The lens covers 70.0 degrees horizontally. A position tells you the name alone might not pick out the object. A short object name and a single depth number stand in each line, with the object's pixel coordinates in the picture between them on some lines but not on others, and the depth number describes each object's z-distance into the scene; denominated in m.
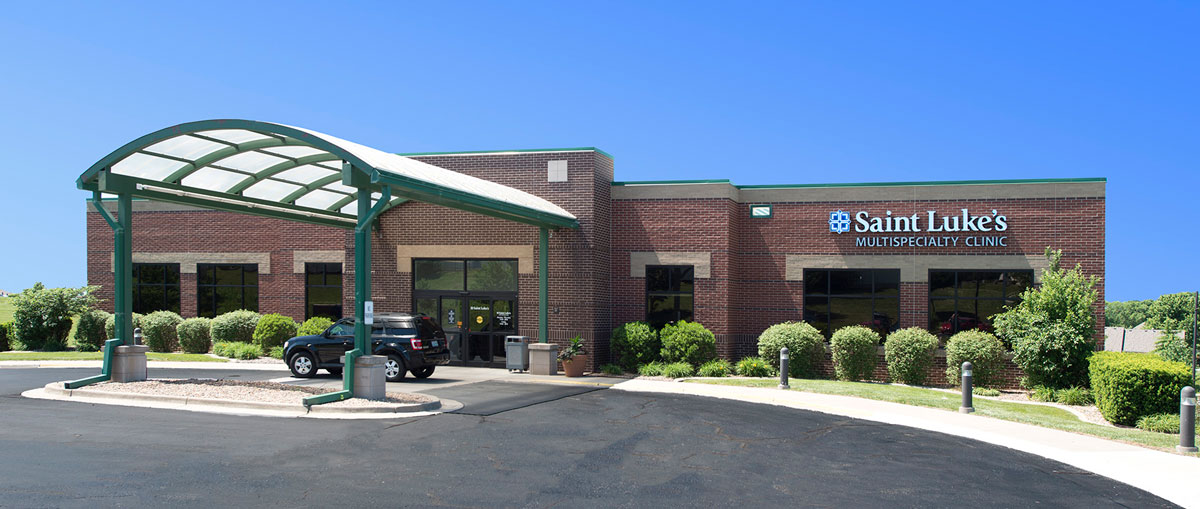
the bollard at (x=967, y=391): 15.68
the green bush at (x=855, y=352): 21.28
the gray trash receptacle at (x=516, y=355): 21.52
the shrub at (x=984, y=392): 19.66
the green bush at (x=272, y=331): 25.88
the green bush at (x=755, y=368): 21.72
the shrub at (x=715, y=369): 21.73
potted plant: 21.23
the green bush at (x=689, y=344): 21.97
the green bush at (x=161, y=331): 27.73
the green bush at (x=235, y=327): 26.83
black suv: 18.70
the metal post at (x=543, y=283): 21.59
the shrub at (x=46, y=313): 28.53
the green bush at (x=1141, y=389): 15.41
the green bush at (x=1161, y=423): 14.55
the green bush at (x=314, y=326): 24.33
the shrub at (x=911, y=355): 20.94
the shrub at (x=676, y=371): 21.45
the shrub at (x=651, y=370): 21.73
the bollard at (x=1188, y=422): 11.98
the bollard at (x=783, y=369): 18.41
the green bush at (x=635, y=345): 22.33
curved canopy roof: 15.20
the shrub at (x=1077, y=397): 18.38
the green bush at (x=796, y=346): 21.45
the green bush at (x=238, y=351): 25.28
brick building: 21.58
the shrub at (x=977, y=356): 20.38
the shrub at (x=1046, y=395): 18.88
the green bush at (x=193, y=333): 27.41
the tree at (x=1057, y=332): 19.02
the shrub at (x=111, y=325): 27.77
